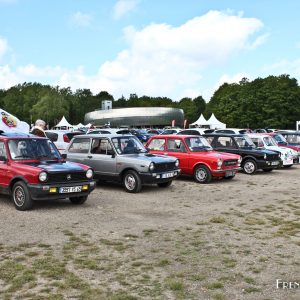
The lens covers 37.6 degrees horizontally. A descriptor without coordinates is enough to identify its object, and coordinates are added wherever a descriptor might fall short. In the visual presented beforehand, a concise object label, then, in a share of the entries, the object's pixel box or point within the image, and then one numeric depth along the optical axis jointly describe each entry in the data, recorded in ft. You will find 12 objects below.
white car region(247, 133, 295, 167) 66.44
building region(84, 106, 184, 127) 427.33
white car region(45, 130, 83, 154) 65.87
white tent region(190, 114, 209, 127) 219.53
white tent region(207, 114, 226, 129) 217.77
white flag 64.50
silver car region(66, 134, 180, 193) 41.52
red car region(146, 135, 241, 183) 48.98
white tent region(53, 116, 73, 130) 236.84
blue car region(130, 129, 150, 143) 135.30
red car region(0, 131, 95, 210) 31.73
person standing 45.14
